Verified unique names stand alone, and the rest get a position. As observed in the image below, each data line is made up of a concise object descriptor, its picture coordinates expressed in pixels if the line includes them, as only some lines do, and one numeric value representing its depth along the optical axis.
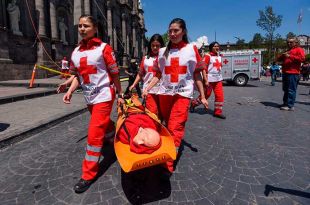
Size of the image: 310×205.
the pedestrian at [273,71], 18.22
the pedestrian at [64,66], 17.95
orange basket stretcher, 2.27
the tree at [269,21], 34.97
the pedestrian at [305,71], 22.02
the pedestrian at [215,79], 6.27
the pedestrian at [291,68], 6.89
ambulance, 16.88
